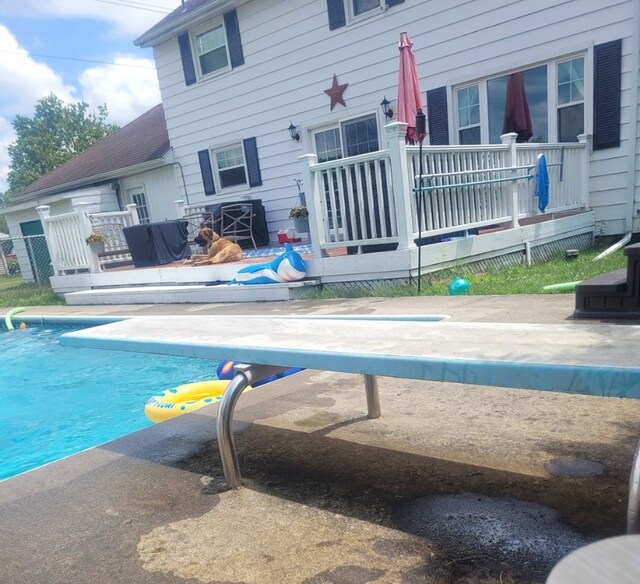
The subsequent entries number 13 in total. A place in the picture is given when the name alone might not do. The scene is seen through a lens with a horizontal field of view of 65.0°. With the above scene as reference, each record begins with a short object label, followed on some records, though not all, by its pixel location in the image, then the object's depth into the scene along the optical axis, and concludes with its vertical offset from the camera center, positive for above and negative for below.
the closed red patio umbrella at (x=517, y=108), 7.71 +0.86
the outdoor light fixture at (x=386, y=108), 9.08 +1.31
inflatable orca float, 6.87 -1.02
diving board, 1.34 -0.60
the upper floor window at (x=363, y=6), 9.05 +3.16
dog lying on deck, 8.60 -0.84
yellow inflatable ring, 3.54 -1.40
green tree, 46.81 +7.82
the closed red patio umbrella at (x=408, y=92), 6.54 +1.12
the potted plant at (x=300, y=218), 9.66 -0.49
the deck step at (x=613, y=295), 3.49 -1.00
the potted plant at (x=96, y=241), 9.94 -0.46
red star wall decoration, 9.73 +1.82
